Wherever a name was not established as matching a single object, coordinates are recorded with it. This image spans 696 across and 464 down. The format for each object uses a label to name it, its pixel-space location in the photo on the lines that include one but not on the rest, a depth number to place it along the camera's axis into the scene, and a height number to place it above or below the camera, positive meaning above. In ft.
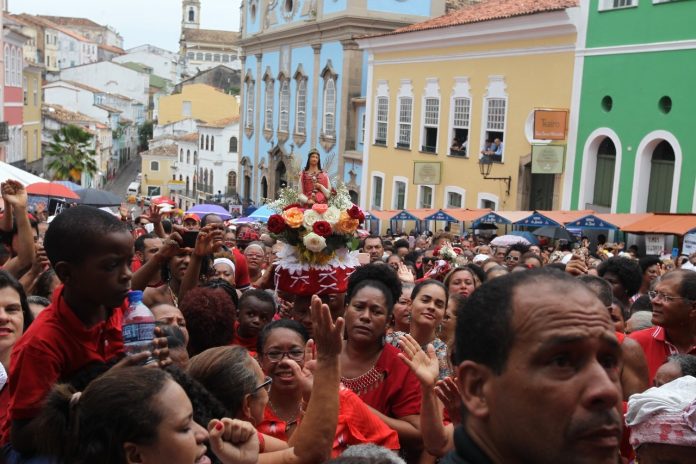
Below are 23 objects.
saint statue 22.89 -1.85
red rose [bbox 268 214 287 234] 21.57 -2.69
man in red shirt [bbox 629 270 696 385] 18.16 -3.92
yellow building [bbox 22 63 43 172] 160.35 -2.20
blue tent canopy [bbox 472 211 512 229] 66.23 -7.09
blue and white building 116.16 +5.61
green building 63.52 +1.96
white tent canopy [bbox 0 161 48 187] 45.68 -3.97
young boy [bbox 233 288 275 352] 18.67 -4.38
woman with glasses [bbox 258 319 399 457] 12.65 -4.43
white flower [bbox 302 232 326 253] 20.84 -3.00
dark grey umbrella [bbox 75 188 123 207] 60.08 -6.39
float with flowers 20.94 -3.19
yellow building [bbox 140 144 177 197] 251.60 -17.11
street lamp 83.05 -3.83
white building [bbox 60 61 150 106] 297.33 +10.46
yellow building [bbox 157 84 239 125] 255.70 +2.84
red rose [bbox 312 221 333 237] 21.04 -2.68
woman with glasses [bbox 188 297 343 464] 11.34 -3.74
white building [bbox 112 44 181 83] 372.17 +21.92
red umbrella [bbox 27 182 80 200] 51.85 -5.17
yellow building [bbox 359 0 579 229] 77.00 +2.50
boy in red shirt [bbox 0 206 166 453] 11.17 -2.78
